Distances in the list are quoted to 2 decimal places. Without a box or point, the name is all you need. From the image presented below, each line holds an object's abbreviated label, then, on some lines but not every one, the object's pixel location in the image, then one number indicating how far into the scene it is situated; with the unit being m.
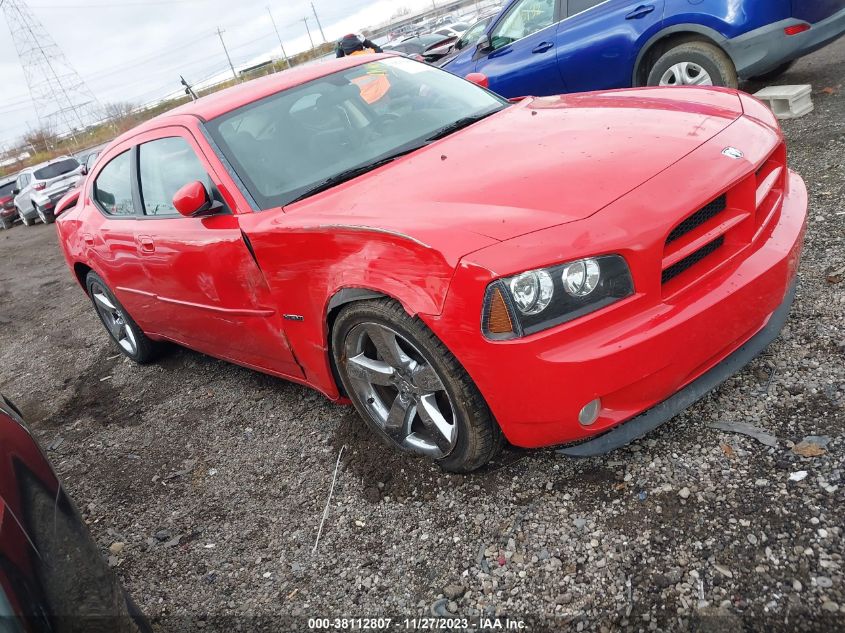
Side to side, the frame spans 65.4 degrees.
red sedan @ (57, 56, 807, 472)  2.02
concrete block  5.47
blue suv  5.06
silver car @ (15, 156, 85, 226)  17.56
